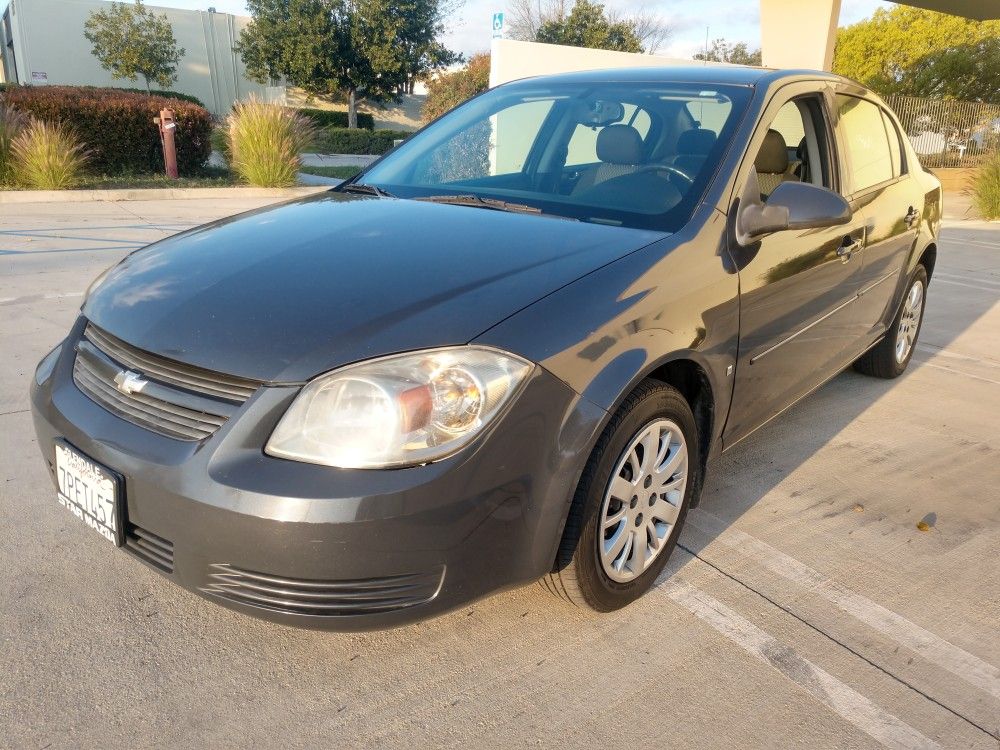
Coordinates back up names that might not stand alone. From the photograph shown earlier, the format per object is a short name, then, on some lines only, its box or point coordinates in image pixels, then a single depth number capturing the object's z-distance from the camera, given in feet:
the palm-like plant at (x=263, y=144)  41.45
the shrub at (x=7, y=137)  37.45
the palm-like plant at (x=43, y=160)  37.06
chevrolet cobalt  6.08
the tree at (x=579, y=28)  132.87
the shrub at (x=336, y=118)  108.85
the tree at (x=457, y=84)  110.93
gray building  116.37
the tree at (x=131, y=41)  111.14
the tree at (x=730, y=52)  178.21
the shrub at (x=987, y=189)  42.80
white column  52.54
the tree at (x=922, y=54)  87.25
